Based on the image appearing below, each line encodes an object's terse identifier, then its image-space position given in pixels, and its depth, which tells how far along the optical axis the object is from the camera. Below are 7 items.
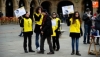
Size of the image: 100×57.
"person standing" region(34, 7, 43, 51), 12.70
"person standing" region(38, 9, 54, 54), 12.09
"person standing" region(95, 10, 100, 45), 10.75
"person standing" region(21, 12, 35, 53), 12.62
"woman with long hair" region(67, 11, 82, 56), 11.93
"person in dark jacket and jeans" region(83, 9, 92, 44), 15.72
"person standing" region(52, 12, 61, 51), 13.13
